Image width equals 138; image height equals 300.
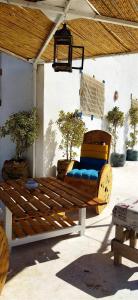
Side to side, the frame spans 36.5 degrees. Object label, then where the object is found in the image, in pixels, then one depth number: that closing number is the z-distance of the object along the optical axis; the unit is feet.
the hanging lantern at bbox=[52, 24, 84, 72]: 7.49
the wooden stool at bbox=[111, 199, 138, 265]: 6.58
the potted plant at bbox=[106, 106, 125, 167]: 21.25
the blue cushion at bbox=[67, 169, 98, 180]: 10.83
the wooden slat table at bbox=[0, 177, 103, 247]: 6.91
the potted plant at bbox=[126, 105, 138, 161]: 24.89
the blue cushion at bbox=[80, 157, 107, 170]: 12.29
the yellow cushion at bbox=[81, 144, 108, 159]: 12.26
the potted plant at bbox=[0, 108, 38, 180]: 13.41
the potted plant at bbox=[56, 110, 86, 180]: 14.82
